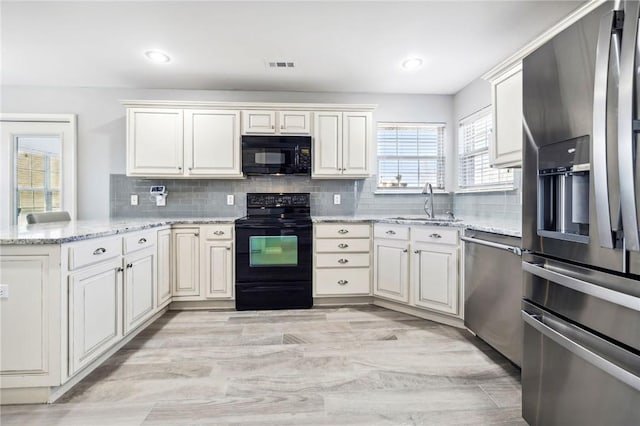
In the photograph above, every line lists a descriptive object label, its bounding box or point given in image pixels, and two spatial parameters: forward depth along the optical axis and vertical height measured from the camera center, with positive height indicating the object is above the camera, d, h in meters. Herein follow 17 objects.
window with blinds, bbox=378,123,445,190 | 3.84 +0.68
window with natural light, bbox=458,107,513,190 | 3.02 +0.61
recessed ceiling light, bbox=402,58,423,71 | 2.87 +1.41
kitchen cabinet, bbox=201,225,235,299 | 3.09 -0.50
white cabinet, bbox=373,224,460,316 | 2.62 -0.50
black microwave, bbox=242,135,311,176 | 3.30 +0.62
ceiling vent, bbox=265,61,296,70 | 2.91 +1.41
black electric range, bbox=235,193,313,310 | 3.08 -0.52
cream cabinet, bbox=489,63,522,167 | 2.09 +0.67
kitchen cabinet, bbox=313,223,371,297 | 3.16 -0.50
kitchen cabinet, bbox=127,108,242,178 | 3.26 +0.74
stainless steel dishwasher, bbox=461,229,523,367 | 1.88 -0.53
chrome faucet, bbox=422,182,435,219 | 3.67 +0.14
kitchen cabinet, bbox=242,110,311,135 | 3.31 +0.96
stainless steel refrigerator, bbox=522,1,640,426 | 0.92 -0.04
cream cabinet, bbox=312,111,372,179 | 3.37 +0.75
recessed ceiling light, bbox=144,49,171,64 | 2.71 +1.40
